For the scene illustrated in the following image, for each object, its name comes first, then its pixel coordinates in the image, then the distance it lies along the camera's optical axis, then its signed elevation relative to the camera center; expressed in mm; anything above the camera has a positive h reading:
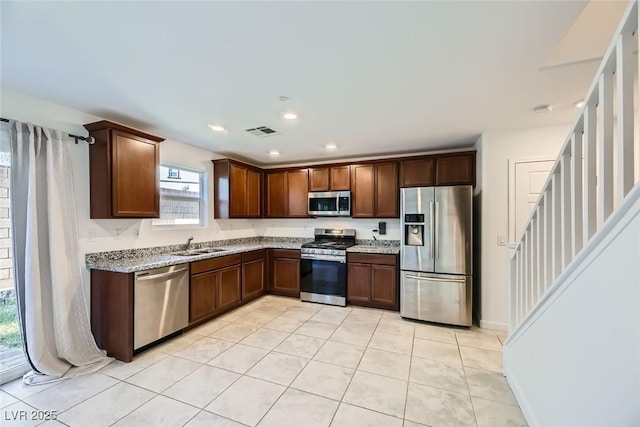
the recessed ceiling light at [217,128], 3201 +1013
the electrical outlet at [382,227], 4543 -277
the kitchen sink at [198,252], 3585 -577
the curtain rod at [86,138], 2652 +737
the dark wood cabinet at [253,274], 4230 -1040
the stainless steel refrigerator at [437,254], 3432 -571
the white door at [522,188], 3211 +273
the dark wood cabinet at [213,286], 3301 -1013
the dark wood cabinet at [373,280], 3961 -1056
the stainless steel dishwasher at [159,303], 2670 -986
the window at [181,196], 3739 +223
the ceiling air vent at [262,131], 3256 +1002
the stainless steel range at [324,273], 4238 -1005
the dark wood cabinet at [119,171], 2734 +429
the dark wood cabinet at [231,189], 4348 +364
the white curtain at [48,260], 2293 -439
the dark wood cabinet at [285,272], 4617 -1075
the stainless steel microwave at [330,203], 4500 +132
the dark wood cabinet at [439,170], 3762 +596
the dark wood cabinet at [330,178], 4543 +563
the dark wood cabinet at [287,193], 4863 +333
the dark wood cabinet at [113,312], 2594 -1002
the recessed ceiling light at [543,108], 2639 +1019
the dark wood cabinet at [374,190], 4227 +338
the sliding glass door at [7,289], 2281 -678
